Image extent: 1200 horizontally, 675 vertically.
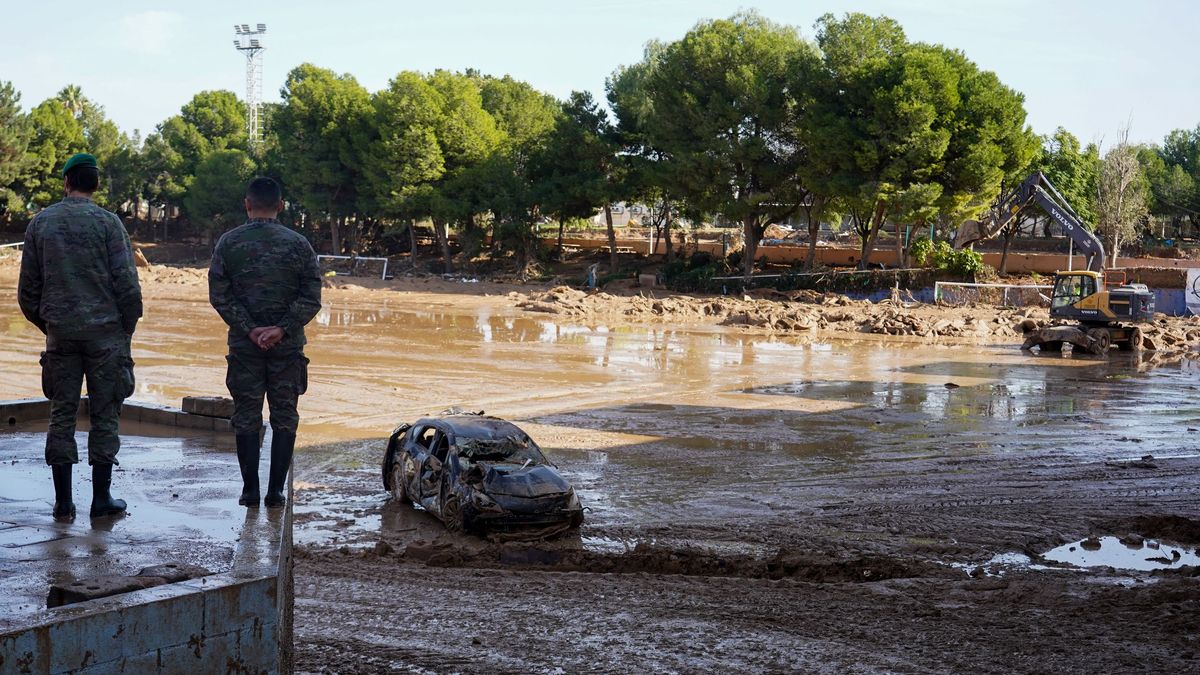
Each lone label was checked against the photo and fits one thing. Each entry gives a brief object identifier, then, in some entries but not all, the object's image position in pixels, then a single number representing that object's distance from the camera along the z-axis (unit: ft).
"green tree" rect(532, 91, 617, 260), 184.13
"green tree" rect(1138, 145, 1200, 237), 235.20
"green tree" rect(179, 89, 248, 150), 288.51
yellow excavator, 108.78
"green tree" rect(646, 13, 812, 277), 165.37
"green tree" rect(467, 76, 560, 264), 190.49
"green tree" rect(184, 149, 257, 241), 242.17
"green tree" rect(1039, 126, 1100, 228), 201.16
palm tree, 298.74
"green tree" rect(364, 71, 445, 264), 194.70
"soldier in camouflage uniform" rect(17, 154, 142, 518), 22.11
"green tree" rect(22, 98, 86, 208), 233.14
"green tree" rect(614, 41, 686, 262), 179.83
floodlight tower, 282.56
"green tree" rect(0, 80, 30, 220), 220.02
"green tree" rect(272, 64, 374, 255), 208.95
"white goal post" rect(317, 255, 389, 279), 198.86
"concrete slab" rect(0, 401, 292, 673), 16.15
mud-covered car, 38.88
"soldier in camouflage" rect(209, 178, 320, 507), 23.18
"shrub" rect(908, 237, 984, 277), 156.56
